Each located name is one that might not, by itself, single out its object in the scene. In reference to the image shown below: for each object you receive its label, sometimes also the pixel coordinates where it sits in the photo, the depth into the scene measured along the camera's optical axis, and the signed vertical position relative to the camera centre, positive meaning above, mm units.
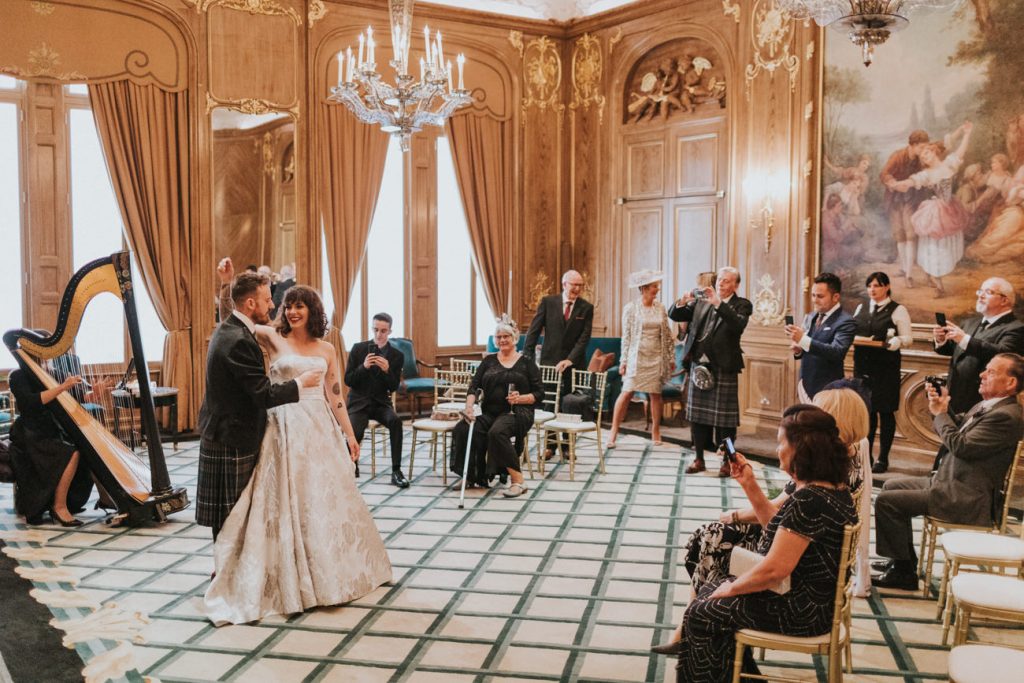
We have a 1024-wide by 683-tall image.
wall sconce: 8531 +1019
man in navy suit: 6590 -207
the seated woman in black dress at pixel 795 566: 2938 -779
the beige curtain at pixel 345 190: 9375 +1191
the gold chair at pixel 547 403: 7262 -739
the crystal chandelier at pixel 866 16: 4699 +1437
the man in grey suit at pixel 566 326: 7938 -124
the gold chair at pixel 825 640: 2963 -1026
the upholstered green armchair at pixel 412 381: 9195 -667
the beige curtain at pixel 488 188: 10156 +1299
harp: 5297 -606
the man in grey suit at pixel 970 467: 4262 -709
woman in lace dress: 7961 -294
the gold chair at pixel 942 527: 4324 -997
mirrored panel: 8930 +1152
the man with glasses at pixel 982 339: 5828 -183
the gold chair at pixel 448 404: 6895 -713
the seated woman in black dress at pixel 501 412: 6645 -702
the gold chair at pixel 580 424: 7023 -829
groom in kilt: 4141 -381
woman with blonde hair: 3658 -414
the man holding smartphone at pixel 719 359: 7102 -357
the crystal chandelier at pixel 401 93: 5957 +1411
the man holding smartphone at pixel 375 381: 7043 -505
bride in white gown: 4320 -933
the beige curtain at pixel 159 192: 8328 +1051
